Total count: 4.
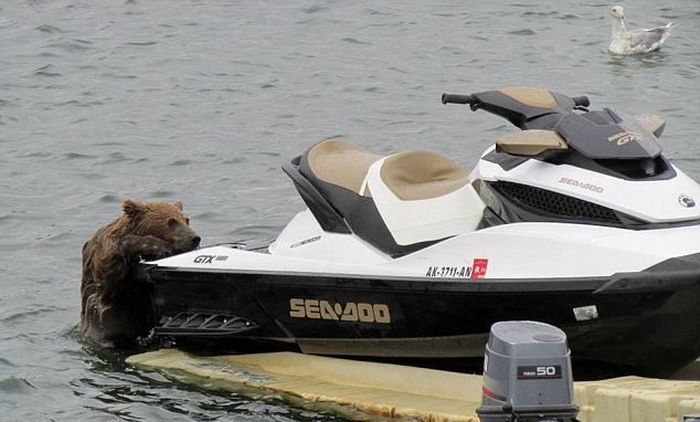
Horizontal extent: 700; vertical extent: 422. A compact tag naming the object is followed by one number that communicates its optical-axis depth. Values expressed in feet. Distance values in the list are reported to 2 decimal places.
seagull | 100.32
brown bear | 49.08
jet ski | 40.09
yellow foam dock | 37.32
